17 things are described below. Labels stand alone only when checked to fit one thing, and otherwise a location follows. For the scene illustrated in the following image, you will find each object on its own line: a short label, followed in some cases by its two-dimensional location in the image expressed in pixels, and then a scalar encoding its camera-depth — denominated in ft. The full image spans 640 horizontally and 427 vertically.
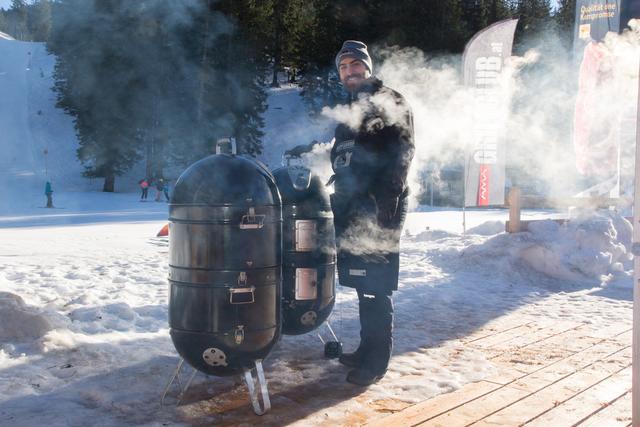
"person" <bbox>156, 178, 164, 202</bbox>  91.61
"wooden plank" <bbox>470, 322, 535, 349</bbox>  17.08
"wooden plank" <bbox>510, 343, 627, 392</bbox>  13.64
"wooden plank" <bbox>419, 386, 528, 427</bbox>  11.30
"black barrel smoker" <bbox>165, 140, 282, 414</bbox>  11.45
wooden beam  31.01
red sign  40.52
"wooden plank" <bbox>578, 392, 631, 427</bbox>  11.30
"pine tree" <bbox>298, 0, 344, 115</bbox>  95.20
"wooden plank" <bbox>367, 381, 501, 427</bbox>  11.35
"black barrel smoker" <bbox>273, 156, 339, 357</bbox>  14.52
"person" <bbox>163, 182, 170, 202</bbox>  99.38
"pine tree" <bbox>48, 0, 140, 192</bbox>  37.50
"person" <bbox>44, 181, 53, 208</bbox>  79.56
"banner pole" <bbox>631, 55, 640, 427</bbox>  8.82
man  13.83
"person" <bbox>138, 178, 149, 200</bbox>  94.32
